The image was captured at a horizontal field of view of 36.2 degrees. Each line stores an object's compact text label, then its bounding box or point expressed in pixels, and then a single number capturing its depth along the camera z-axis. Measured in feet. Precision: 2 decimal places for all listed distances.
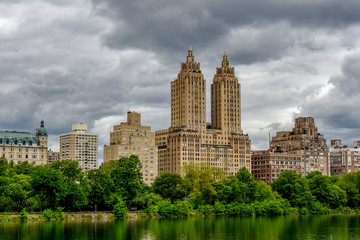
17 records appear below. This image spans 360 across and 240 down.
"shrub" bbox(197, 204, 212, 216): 628.28
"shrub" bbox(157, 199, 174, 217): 601.50
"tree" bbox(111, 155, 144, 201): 584.40
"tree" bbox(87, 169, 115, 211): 558.15
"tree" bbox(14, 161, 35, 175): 622.99
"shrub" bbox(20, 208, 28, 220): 491.72
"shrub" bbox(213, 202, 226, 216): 636.48
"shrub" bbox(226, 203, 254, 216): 644.27
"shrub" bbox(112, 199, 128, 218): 558.15
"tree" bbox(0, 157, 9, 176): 544.62
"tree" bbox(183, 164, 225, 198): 640.58
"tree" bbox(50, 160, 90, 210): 526.57
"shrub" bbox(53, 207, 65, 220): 515.09
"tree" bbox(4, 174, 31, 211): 500.74
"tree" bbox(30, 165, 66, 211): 511.40
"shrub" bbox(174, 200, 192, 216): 610.24
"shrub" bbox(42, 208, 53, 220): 507.01
